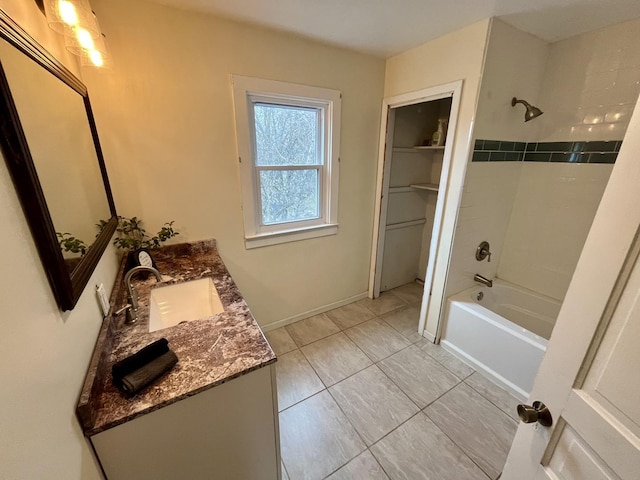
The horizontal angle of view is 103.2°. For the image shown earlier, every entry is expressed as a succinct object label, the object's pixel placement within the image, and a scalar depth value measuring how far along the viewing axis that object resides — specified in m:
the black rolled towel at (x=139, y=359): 0.79
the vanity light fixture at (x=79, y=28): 0.89
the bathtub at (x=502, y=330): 1.62
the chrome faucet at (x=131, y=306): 1.10
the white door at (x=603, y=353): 0.50
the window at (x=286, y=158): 1.77
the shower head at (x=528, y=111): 1.65
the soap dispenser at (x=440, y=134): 2.38
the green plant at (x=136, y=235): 1.53
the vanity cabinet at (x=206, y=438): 0.76
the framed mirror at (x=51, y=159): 0.57
